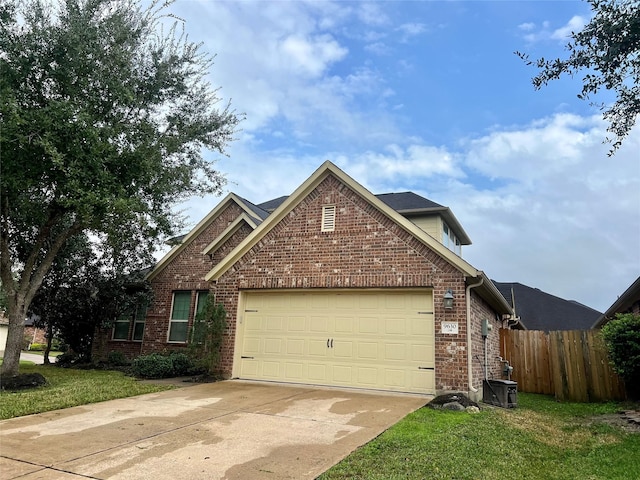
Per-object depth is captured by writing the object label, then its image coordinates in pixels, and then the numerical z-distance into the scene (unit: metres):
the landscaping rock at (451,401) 7.93
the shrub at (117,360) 14.85
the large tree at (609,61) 5.79
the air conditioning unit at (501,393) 9.20
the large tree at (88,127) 9.37
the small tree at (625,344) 9.36
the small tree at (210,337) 10.97
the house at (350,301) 9.13
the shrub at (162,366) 11.73
